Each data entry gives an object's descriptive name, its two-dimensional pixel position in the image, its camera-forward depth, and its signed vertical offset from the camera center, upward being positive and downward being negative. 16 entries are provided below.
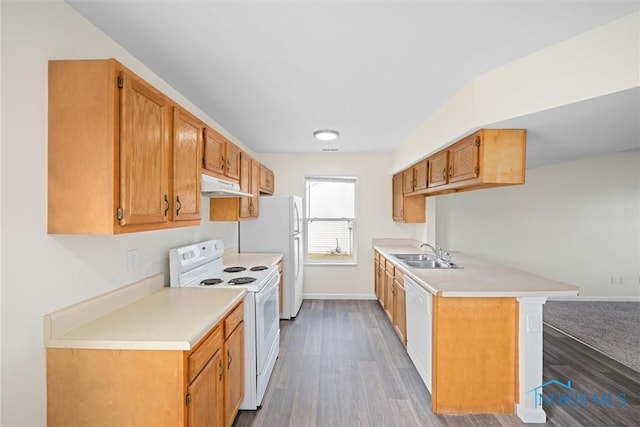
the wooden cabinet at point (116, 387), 1.31 -0.77
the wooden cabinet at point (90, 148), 1.29 +0.28
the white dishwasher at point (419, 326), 2.36 -0.99
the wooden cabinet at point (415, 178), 3.51 +0.44
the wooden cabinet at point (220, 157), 2.30 +0.47
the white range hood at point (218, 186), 2.14 +0.20
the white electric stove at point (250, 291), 2.22 -0.64
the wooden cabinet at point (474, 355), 2.20 -1.05
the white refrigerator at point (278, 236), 4.01 -0.33
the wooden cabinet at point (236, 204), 3.16 +0.08
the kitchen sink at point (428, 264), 3.25 -0.59
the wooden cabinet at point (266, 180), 4.04 +0.45
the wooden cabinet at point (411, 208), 4.19 +0.06
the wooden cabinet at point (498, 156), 2.19 +0.42
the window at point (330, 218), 5.03 -0.10
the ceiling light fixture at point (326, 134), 3.57 +0.95
